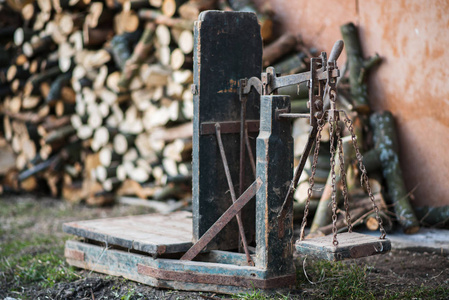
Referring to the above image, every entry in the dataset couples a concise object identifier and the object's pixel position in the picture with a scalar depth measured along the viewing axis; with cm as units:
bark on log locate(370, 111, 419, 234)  586
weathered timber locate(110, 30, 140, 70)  802
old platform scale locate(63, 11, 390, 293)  409
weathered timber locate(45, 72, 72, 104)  887
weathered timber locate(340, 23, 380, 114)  635
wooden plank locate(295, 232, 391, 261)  354
